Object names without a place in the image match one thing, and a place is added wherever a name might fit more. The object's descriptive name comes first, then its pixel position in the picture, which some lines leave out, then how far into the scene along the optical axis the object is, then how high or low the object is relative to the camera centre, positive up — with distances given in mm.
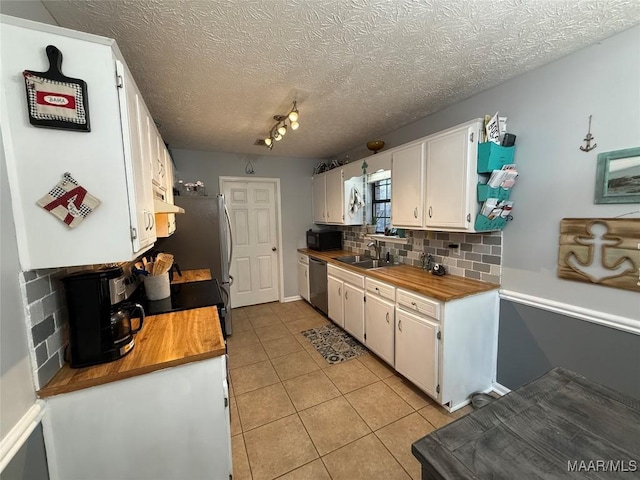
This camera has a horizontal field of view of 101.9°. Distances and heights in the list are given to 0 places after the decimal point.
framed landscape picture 1399 +195
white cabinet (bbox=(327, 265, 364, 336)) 2801 -950
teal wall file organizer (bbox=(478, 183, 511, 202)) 1883 +163
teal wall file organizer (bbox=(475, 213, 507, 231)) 1945 -61
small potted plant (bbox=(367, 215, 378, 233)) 3531 -104
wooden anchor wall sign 1414 -231
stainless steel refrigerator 2922 -195
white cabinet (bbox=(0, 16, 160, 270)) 844 +247
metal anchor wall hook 1555 +405
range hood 1458 +90
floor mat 2739 -1435
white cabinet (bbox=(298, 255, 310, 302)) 4168 -948
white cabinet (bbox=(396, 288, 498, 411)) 1902 -993
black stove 1837 -601
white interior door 4066 -339
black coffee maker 1066 -397
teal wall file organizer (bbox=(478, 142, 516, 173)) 1843 +419
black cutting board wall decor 852 +428
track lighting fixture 2150 +931
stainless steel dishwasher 3578 -950
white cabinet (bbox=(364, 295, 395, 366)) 2365 -1055
